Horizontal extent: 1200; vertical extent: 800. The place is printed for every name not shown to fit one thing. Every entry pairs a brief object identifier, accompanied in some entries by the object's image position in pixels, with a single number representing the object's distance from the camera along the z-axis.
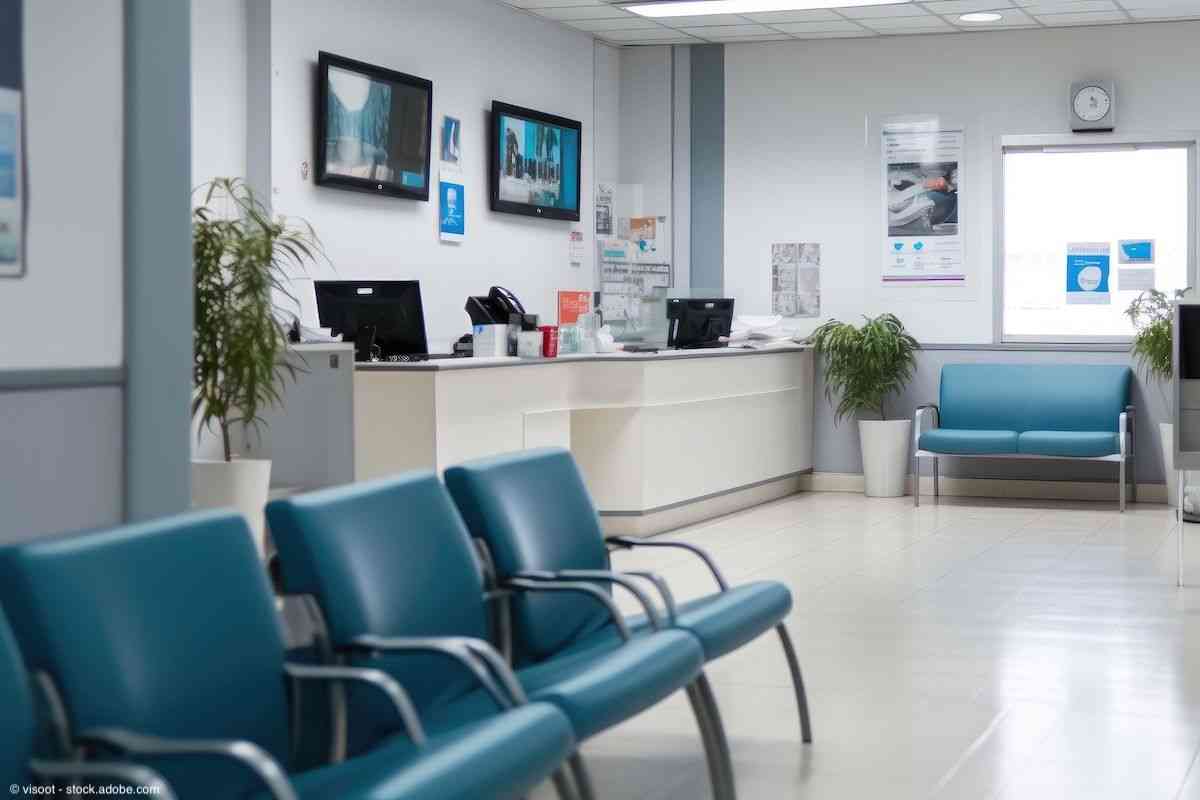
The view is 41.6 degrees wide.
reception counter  6.91
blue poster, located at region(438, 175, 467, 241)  9.13
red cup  8.00
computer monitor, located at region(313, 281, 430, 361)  7.14
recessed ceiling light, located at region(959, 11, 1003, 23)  9.98
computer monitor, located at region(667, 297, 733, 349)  9.70
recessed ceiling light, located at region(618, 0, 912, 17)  9.66
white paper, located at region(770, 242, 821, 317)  11.16
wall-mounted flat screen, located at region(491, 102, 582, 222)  9.66
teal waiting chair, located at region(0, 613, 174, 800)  2.29
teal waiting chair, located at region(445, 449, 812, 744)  3.78
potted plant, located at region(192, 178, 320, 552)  5.17
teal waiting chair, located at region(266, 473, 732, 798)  3.04
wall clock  10.30
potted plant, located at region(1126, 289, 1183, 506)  9.85
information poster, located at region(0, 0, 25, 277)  3.62
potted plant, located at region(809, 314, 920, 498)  10.66
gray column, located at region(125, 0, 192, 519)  3.91
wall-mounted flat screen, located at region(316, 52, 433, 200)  7.97
